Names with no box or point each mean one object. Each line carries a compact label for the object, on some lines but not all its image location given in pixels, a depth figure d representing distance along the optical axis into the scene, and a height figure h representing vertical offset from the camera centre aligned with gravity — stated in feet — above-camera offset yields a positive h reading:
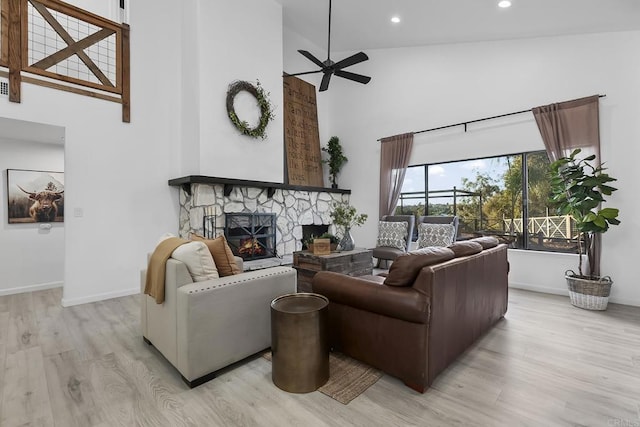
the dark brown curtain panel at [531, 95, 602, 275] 12.21 +3.46
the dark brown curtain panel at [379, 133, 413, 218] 18.56 +2.75
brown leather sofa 5.95 -2.25
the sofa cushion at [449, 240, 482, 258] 7.47 -1.00
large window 14.03 +0.59
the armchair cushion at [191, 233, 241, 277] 7.54 -1.17
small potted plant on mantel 21.29 +3.74
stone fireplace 13.83 +0.32
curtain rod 14.21 +4.68
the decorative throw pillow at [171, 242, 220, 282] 6.75 -1.09
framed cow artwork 13.39 +0.76
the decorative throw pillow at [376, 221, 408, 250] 16.98 -1.43
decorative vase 12.96 -1.39
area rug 6.03 -3.70
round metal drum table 5.90 -2.79
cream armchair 6.18 -2.45
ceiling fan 11.71 +5.90
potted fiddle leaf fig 10.98 -0.04
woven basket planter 11.00 -3.13
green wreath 14.67 +5.46
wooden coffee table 11.44 -2.13
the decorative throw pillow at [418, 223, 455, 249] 15.27 -1.31
